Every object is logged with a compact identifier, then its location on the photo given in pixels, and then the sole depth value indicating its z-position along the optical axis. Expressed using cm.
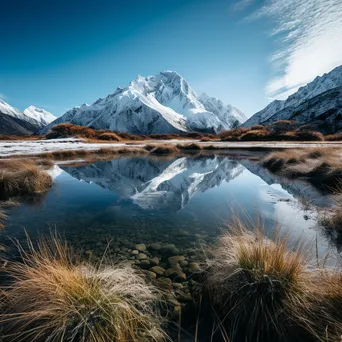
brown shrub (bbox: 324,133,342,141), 5086
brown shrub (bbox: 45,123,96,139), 5972
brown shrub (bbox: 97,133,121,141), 6122
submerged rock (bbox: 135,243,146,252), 561
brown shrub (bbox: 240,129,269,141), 5851
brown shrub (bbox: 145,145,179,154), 3600
